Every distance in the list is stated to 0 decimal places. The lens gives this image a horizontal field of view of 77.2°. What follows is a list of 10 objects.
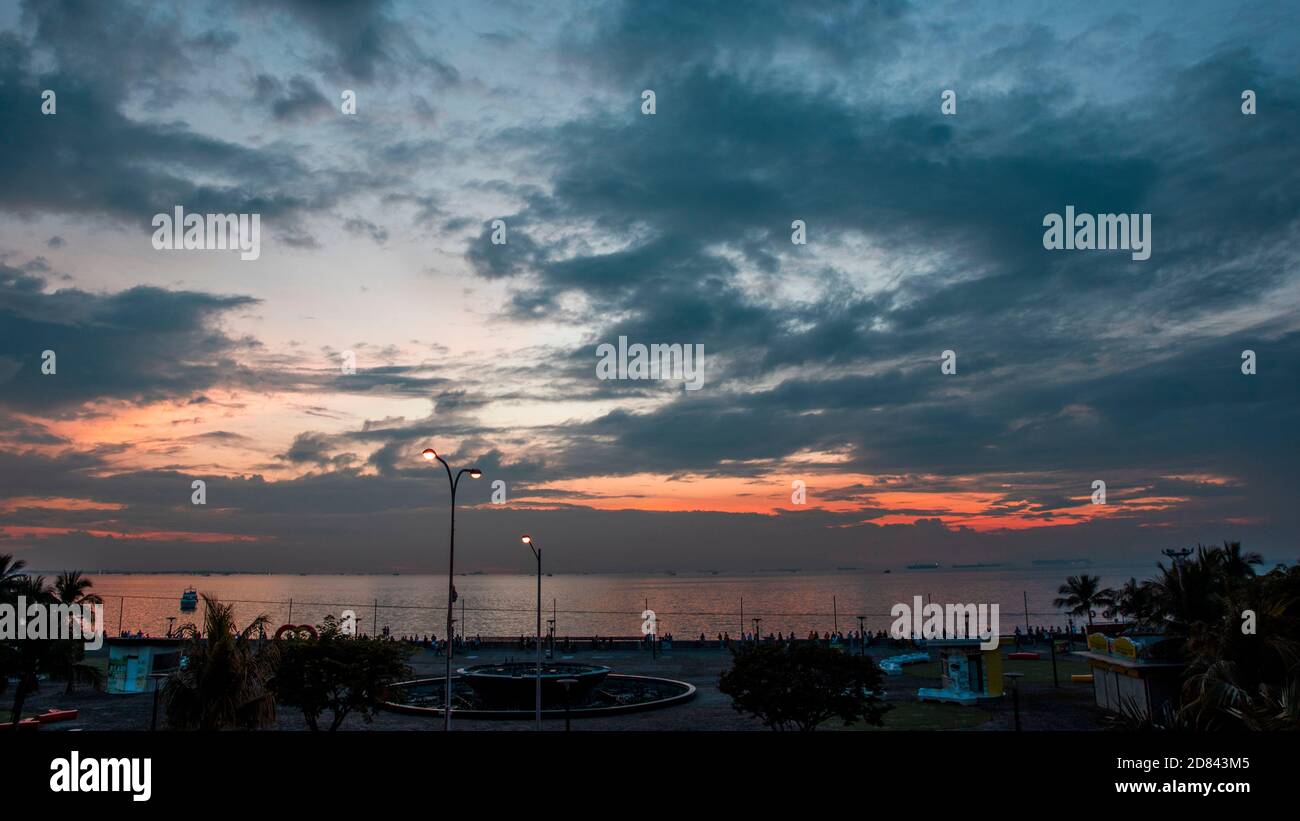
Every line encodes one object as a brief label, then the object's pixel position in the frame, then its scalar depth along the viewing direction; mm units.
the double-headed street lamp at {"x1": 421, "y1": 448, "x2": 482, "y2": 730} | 31462
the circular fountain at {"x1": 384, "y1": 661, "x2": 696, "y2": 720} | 47094
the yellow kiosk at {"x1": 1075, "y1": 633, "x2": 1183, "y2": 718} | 40562
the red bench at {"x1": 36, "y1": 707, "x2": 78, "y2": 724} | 44406
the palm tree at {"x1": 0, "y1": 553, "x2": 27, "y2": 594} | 33875
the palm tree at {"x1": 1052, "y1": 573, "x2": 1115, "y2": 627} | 69250
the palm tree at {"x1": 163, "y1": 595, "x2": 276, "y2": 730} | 25625
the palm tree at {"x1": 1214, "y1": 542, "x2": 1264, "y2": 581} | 41281
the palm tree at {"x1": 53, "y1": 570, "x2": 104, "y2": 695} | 35656
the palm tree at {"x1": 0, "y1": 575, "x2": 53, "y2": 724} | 34562
